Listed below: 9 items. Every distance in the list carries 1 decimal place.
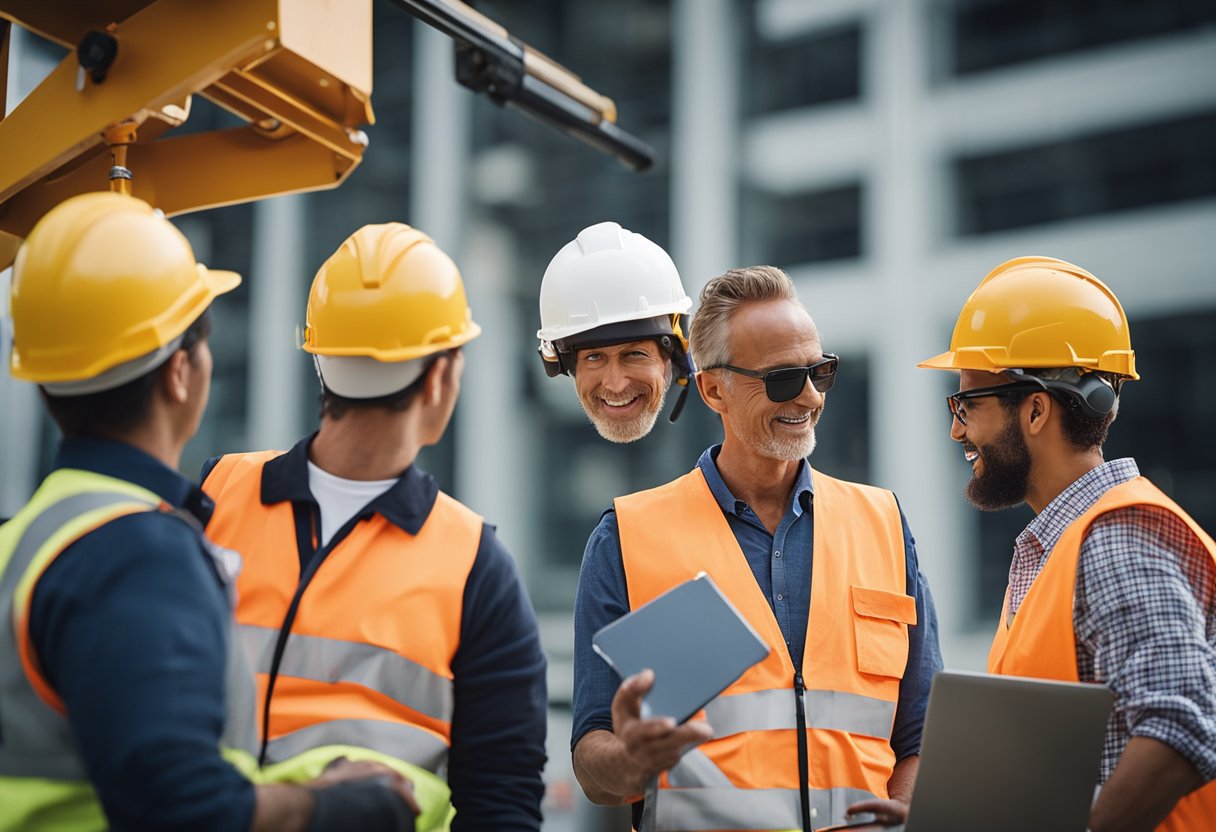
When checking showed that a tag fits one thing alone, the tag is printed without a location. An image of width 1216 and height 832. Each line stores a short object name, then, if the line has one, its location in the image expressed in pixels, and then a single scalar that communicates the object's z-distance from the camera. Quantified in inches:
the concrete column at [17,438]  285.4
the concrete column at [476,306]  466.9
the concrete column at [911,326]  375.6
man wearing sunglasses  100.0
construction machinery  89.9
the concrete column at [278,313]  513.0
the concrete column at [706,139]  417.1
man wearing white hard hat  130.8
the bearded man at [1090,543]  86.5
